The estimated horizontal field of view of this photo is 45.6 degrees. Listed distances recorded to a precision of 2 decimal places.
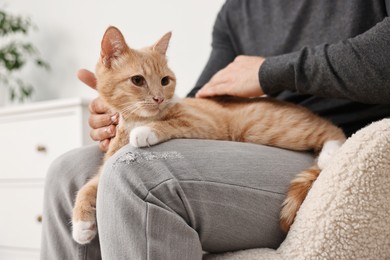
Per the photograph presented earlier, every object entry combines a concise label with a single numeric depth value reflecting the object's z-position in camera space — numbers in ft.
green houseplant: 7.70
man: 2.39
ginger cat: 3.20
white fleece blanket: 2.38
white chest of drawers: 6.21
